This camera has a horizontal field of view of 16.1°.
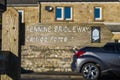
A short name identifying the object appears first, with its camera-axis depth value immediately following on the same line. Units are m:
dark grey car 18.03
